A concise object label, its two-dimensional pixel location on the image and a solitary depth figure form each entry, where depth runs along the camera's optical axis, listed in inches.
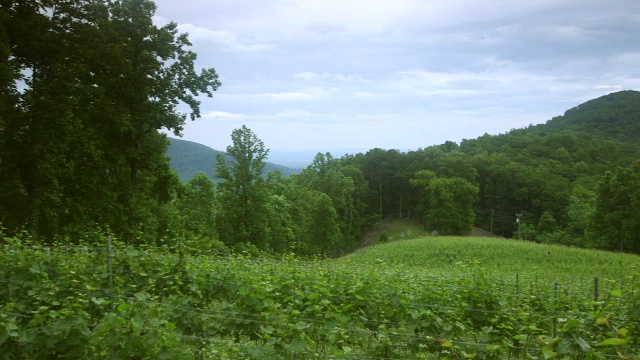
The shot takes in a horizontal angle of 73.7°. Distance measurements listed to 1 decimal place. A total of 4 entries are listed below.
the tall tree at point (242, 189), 1240.8
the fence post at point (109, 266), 284.8
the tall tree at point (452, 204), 2442.2
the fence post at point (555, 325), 253.1
